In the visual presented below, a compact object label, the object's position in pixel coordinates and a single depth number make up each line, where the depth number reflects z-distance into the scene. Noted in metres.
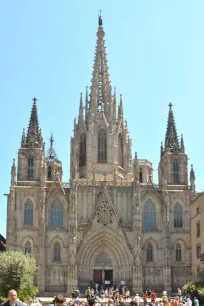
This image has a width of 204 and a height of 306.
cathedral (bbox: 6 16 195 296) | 69.31
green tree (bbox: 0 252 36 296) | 45.97
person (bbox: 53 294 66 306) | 12.07
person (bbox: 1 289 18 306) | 11.17
